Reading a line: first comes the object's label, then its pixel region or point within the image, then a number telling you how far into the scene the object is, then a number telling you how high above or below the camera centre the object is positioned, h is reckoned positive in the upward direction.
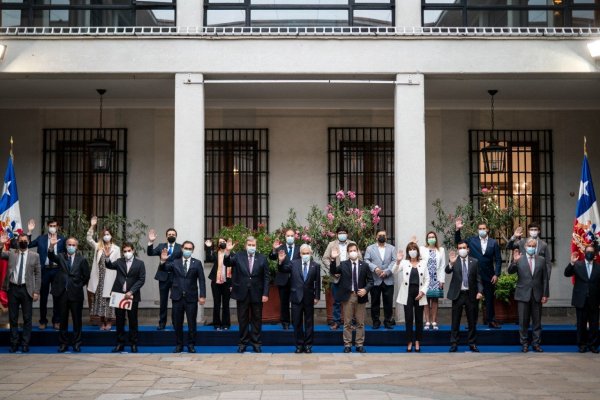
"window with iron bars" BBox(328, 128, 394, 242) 17.80 +1.69
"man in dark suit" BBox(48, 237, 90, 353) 12.98 -0.79
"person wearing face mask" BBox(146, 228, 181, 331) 14.03 -0.60
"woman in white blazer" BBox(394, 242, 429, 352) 12.88 -0.82
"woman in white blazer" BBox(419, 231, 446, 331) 13.95 -0.61
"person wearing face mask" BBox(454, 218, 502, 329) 14.16 -0.40
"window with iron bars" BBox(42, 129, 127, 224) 17.77 +1.44
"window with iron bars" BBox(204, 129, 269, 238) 17.77 +1.39
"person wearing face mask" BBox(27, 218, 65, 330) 14.23 -0.45
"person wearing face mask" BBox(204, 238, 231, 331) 14.13 -0.83
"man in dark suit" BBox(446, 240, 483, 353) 12.96 -0.89
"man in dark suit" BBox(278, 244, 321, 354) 12.92 -0.88
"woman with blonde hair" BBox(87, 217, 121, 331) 14.21 -0.75
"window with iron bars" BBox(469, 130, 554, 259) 17.77 +1.49
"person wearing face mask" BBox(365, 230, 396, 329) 14.00 -0.65
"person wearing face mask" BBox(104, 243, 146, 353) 12.91 -0.73
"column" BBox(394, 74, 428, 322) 14.86 +1.55
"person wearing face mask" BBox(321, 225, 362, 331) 14.01 -0.25
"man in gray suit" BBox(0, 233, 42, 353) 12.89 -0.79
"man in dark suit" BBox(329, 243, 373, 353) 12.83 -0.83
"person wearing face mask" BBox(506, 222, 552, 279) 13.78 -0.08
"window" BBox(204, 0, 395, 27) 15.59 +4.52
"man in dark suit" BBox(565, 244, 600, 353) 12.95 -1.02
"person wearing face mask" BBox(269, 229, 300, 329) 14.19 -0.63
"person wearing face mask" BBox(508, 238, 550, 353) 12.98 -0.79
